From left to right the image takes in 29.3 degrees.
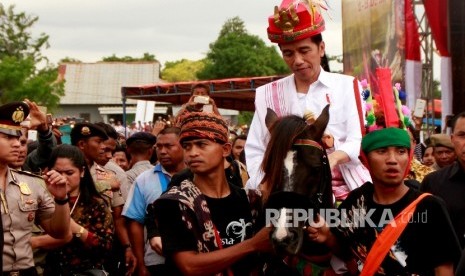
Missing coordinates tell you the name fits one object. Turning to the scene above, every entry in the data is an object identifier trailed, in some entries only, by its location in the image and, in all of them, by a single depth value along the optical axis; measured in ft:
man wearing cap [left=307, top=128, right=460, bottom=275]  15.61
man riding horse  17.51
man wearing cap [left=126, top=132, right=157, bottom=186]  34.16
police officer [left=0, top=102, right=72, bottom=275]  20.11
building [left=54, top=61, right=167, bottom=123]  287.28
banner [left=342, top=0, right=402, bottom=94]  63.38
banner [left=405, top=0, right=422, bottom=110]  62.44
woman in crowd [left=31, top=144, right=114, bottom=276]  24.26
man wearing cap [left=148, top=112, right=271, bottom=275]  15.17
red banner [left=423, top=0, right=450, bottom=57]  63.31
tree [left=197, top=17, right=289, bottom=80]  252.62
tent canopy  78.33
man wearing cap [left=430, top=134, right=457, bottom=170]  35.45
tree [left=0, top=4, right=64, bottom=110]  168.66
